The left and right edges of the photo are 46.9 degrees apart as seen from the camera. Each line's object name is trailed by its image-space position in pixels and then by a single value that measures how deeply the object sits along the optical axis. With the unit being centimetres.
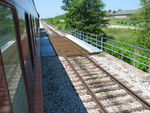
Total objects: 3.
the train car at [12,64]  157
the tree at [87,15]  2962
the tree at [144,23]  2209
